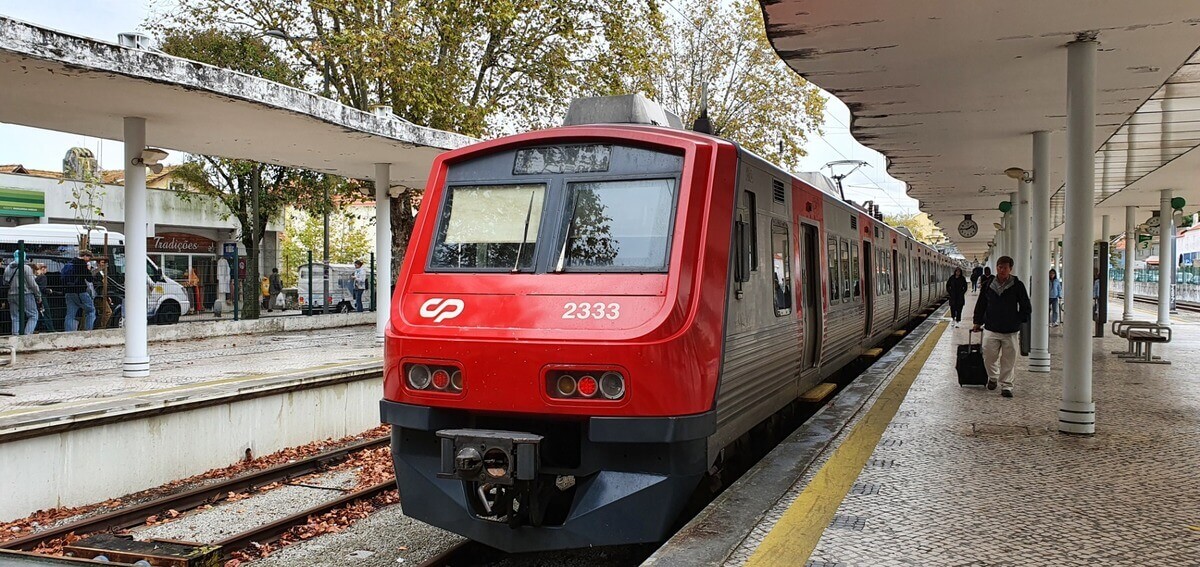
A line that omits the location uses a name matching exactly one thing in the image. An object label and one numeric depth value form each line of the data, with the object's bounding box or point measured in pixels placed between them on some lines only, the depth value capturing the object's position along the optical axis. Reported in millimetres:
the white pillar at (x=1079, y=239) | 7961
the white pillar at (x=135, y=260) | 11156
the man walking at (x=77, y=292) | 16094
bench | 14219
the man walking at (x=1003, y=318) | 10227
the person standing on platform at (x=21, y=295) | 14828
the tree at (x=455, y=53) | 19656
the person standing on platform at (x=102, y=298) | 16875
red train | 5062
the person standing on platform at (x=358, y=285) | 25933
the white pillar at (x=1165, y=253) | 21431
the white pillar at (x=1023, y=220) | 16094
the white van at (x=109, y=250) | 19625
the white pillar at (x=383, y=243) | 15469
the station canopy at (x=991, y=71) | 7238
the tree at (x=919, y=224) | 81531
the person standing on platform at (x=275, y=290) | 27078
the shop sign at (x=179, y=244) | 26125
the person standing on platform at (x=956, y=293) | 23516
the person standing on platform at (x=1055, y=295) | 22203
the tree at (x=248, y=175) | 25500
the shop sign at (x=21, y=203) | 30844
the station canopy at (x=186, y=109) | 8430
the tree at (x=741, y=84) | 30344
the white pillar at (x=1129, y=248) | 25312
